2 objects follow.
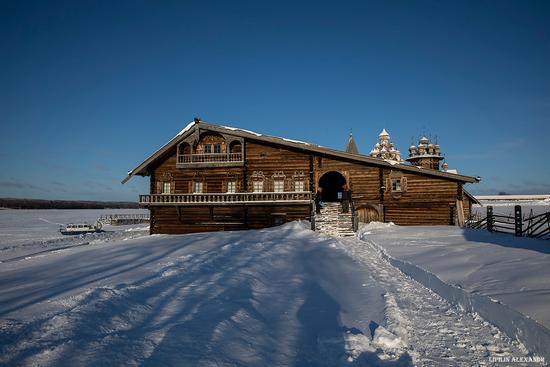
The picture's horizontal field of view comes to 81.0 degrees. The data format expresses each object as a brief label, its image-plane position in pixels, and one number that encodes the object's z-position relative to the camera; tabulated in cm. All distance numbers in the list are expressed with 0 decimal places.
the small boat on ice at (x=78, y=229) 3974
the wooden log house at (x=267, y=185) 2233
